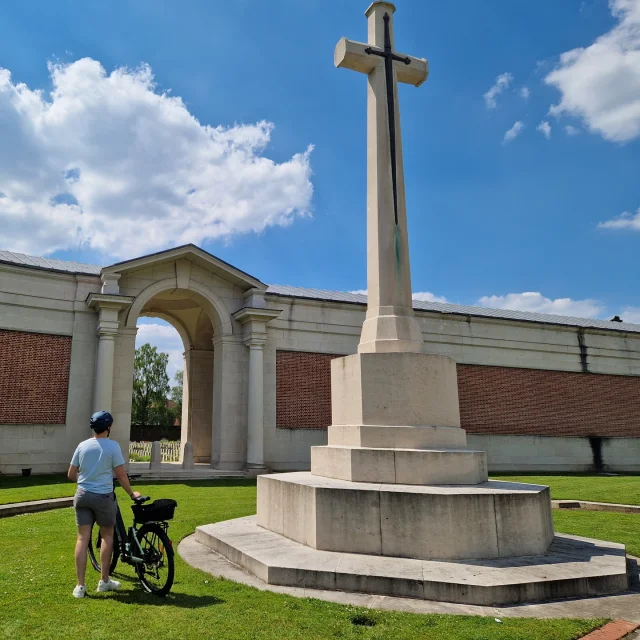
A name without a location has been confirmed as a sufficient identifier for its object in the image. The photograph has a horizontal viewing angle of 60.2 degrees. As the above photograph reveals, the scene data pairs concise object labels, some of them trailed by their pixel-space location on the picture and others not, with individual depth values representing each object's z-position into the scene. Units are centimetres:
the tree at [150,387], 5703
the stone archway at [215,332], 1808
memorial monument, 549
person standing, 516
